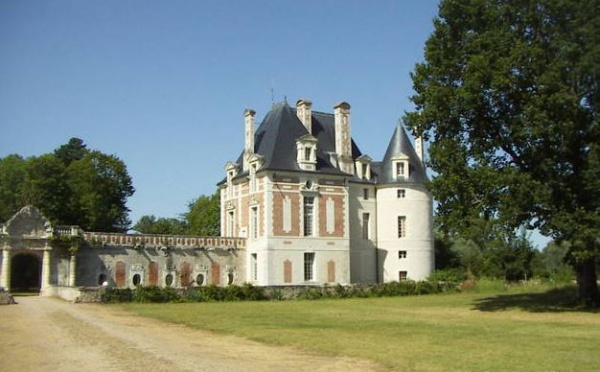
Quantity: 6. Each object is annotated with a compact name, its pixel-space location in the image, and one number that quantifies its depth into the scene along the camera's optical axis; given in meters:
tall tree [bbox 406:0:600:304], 20.45
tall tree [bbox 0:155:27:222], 47.31
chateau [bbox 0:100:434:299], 35.00
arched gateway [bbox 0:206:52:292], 33.53
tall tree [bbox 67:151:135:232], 46.69
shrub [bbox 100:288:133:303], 27.31
